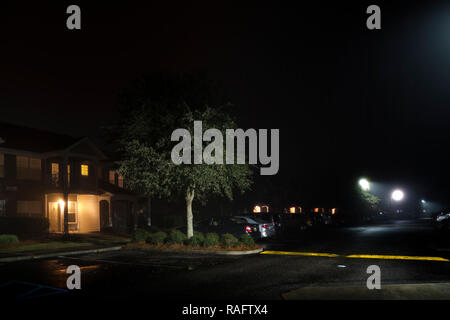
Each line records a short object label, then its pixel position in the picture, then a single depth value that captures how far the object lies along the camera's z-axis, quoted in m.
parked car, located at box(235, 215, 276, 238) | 22.34
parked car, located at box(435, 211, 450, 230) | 41.73
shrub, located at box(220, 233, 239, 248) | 17.98
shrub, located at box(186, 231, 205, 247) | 18.36
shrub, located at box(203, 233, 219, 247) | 18.16
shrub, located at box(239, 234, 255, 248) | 18.06
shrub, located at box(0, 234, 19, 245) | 19.77
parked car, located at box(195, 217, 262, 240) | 22.19
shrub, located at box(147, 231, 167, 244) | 19.52
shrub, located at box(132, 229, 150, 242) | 20.27
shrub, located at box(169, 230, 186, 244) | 19.08
